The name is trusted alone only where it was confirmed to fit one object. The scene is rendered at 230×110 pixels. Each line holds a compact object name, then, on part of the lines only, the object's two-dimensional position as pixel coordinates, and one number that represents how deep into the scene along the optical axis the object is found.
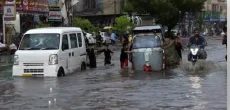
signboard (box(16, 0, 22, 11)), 33.06
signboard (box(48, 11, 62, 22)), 39.78
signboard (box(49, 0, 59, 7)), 42.64
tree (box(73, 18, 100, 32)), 44.58
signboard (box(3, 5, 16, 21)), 26.92
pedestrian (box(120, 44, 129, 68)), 22.20
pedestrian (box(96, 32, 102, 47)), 43.59
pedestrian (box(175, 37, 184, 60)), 22.94
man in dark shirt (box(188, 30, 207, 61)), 20.08
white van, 17.66
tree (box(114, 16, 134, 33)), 55.21
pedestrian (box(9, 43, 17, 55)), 28.12
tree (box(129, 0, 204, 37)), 52.34
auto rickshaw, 19.42
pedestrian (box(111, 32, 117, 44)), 51.12
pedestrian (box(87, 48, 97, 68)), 22.52
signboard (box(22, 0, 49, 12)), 33.78
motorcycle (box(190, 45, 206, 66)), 19.62
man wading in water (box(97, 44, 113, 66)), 24.28
